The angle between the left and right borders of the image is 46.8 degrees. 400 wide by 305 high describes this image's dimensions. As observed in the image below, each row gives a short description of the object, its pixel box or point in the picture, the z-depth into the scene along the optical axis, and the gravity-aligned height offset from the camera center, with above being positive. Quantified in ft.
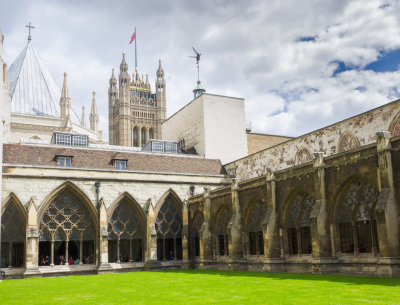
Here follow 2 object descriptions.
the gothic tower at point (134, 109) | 392.68 +109.14
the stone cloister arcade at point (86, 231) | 93.97 +1.32
